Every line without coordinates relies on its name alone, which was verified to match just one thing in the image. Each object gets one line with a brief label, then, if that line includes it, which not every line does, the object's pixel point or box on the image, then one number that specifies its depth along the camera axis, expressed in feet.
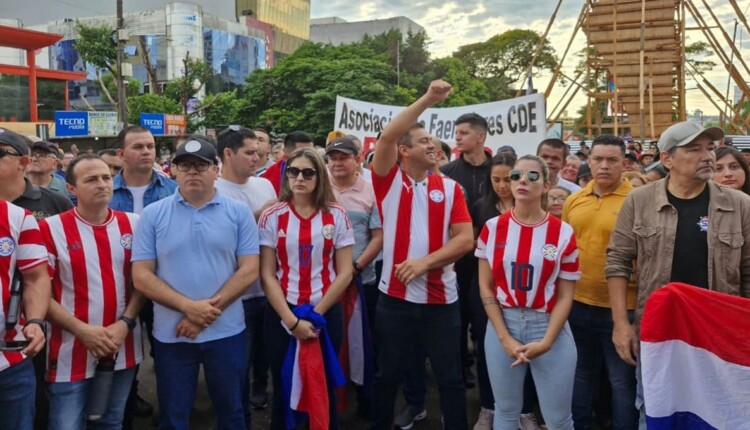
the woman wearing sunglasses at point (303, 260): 11.08
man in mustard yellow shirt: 11.18
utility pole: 59.67
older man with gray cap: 9.27
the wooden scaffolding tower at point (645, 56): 49.26
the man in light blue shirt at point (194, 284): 9.94
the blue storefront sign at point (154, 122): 87.93
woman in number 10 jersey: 9.83
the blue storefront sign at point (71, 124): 82.07
